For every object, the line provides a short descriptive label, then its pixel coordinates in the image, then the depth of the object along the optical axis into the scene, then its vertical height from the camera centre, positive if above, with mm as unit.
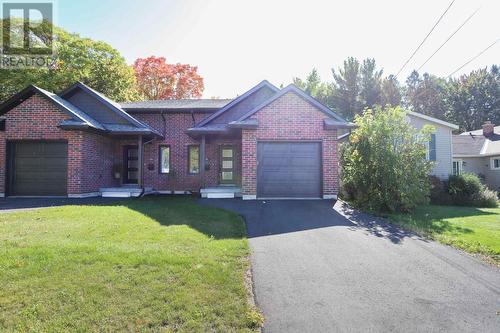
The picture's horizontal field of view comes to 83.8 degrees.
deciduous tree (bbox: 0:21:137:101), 22531 +9010
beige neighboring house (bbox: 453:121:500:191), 22078 +1171
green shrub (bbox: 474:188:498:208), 14438 -1512
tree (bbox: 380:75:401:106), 33094 +9331
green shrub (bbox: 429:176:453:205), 15188 -1329
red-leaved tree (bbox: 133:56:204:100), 34156 +11513
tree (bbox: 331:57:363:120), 33750 +9887
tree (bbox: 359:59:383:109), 33375 +10499
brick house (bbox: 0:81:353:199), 11477 +1150
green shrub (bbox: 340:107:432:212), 9648 +283
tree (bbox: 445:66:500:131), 39125 +10179
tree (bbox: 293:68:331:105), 35834 +11610
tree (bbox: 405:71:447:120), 43875 +11844
